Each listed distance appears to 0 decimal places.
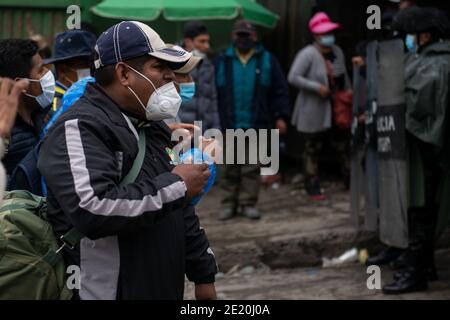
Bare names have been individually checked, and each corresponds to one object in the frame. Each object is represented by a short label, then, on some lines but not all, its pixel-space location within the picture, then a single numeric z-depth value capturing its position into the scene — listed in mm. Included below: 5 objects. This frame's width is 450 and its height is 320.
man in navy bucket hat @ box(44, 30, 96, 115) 5113
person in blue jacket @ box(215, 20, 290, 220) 8500
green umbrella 9242
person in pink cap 9109
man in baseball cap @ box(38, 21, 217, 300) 2742
